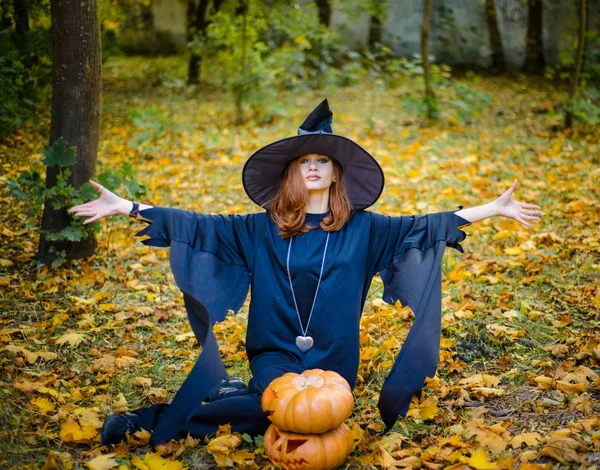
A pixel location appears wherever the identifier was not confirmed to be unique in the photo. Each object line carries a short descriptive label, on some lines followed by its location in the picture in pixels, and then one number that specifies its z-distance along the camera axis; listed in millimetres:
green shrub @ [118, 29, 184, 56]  18594
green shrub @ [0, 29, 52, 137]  6918
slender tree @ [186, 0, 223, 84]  12250
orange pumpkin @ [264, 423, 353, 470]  3047
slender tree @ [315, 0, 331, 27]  15547
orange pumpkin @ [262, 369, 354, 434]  3014
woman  3439
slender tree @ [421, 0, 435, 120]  10156
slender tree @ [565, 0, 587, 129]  9562
